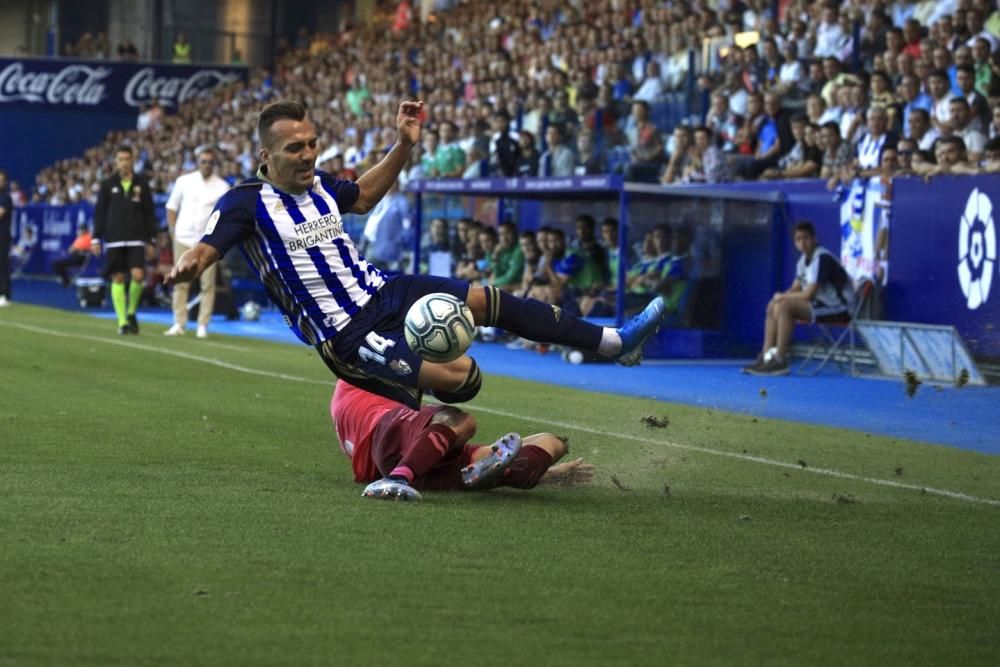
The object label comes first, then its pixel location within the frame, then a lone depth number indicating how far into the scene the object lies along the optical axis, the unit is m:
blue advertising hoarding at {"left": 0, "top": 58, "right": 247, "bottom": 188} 47.56
